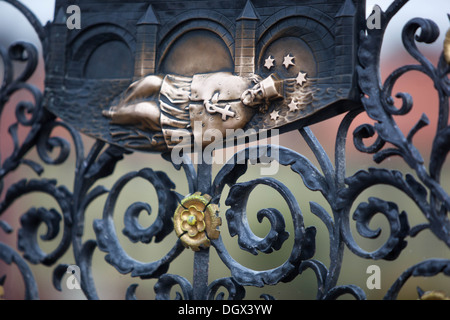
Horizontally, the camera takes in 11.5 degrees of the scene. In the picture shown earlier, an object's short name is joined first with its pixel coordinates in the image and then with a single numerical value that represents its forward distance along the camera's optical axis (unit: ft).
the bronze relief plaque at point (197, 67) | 8.78
